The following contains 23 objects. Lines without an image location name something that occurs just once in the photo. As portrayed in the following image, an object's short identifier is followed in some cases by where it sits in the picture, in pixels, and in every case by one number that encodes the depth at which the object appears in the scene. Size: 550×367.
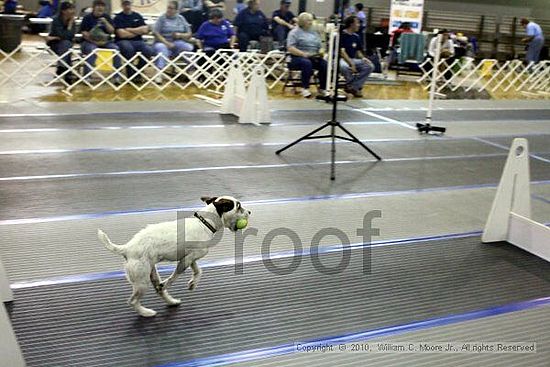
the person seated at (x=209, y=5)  12.57
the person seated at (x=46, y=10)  14.82
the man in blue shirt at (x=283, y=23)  12.80
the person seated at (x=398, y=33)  14.27
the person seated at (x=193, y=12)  12.30
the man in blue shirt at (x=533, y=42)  14.91
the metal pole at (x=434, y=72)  6.84
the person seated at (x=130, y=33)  9.91
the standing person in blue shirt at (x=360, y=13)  13.72
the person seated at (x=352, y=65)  10.17
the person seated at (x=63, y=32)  9.35
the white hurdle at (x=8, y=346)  2.02
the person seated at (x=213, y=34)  10.70
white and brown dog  2.48
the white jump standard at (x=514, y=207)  3.68
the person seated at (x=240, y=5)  14.54
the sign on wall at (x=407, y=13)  14.82
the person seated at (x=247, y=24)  11.55
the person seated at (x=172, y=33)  10.42
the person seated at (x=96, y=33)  9.55
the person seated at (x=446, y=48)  12.31
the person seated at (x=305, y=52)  9.96
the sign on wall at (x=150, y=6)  14.11
